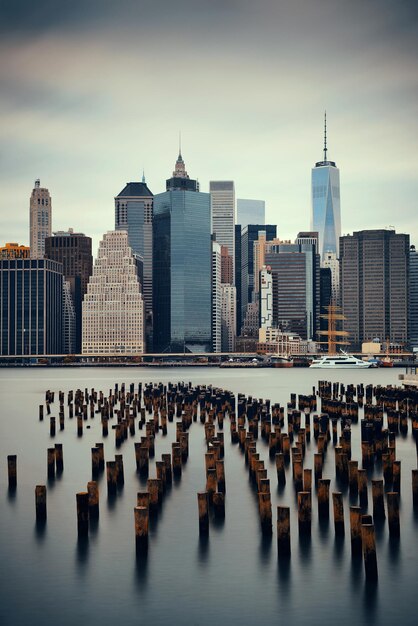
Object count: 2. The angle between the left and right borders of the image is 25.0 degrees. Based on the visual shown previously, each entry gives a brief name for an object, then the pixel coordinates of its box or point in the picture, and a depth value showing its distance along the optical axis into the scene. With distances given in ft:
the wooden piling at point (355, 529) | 97.40
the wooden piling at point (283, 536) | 100.70
